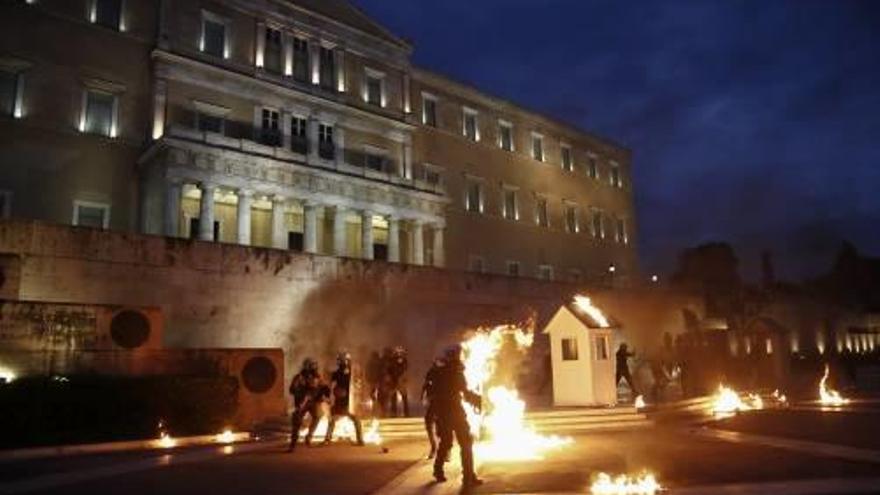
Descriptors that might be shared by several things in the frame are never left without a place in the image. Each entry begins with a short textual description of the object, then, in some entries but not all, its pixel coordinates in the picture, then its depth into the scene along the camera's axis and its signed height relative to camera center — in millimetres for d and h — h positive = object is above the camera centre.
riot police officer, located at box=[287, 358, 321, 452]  12805 -433
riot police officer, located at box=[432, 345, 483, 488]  8906 -469
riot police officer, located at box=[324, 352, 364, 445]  12992 -431
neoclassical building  28812 +12321
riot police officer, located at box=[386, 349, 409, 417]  16625 -115
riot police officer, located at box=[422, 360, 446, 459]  9406 -254
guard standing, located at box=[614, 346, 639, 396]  19000 -2
